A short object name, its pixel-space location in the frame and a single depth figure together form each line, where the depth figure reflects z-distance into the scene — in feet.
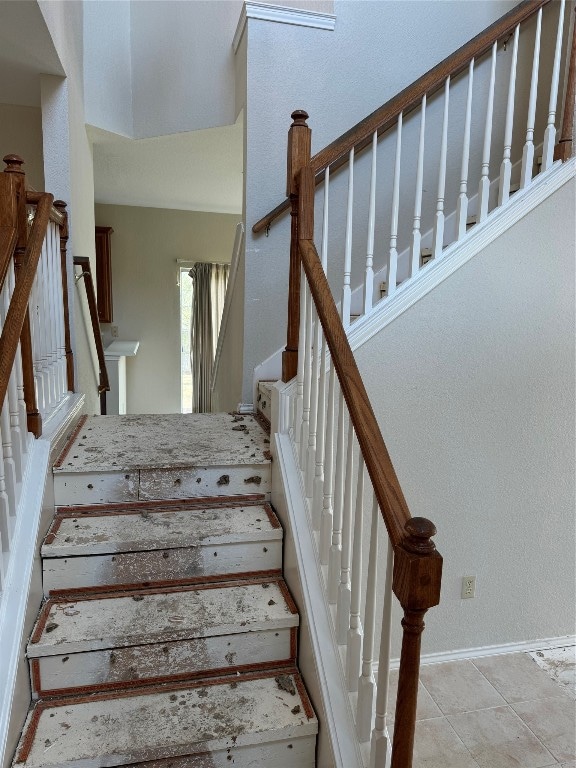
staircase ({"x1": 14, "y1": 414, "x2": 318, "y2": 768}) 4.49
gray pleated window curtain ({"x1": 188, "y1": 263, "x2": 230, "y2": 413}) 19.29
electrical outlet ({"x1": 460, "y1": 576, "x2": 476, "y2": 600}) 7.90
